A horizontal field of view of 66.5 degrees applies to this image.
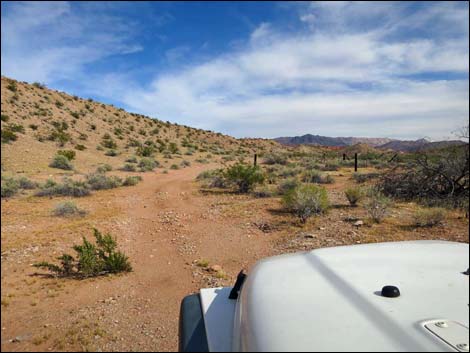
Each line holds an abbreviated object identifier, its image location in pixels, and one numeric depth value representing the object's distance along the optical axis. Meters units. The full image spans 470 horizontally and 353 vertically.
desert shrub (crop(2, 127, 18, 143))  12.53
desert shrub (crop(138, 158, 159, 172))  19.28
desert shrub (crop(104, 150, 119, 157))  23.61
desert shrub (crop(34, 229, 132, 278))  4.06
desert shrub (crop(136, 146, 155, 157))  26.44
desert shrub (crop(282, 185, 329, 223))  8.34
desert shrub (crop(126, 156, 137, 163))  21.70
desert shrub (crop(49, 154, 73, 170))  13.68
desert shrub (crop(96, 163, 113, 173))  15.65
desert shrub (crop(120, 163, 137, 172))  18.38
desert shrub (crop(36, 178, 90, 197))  8.88
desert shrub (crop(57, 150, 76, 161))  15.93
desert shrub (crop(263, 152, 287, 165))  25.62
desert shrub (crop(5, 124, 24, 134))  17.39
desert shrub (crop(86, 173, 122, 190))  11.48
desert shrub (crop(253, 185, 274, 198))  11.56
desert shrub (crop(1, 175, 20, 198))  6.97
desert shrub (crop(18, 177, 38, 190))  8.73
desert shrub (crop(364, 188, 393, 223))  7.71
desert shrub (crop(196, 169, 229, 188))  13.70
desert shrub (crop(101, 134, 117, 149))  27.62
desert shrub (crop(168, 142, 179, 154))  33.08
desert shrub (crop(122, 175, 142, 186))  13.40
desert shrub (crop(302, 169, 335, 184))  14.66
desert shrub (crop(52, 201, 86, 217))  6.51
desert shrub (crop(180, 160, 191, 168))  23.74
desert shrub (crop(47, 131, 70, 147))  20.77
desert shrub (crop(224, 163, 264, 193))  12.52
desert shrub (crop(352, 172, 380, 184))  13.73
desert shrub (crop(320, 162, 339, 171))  21.06
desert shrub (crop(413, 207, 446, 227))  6.26
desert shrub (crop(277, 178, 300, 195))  11.61
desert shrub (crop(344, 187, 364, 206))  9.59
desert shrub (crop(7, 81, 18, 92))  30.29
